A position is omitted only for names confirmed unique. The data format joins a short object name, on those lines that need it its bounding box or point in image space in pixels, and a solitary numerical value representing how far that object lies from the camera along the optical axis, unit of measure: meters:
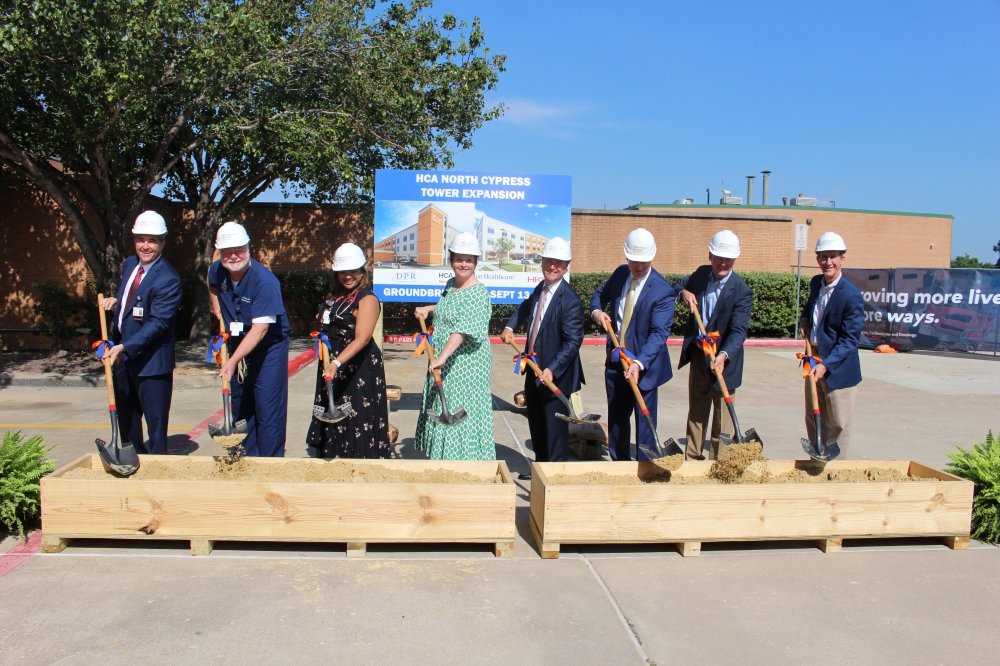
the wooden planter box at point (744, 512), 4.23
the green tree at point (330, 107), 10.00
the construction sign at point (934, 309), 15.17
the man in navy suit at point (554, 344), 5.03
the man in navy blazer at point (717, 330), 5.46
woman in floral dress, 4.95
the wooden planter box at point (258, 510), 4.12
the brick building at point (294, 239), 14.16
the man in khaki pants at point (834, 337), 5.12
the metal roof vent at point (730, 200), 35.09
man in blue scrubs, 4.91
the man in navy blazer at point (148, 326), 5.02
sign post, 16.96
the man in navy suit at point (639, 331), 5.12
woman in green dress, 4.79
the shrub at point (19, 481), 4.33
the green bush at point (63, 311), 12.35
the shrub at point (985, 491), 4.71
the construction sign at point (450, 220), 8.23
